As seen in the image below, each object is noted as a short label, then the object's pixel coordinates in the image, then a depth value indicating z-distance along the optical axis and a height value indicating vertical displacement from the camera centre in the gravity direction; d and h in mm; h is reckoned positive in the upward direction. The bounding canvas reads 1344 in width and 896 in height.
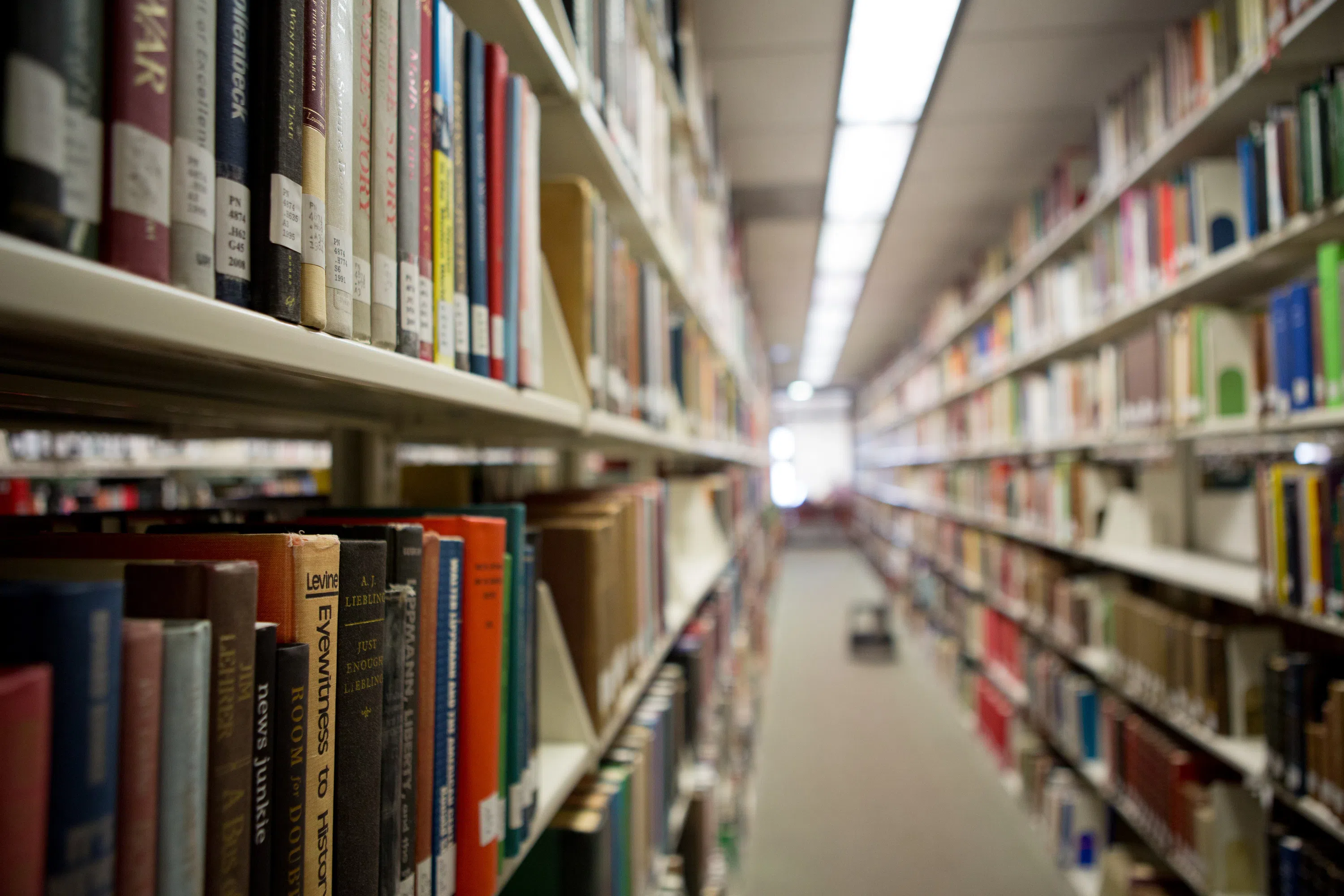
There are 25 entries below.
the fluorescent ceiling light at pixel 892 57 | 2227 +1406
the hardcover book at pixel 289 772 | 387 -157
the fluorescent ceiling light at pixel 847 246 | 4316 +1446
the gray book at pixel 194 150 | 337 +154
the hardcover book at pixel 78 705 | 274 -87
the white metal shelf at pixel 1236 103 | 1459 +879
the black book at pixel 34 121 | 261 +132
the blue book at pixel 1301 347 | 1508 +251
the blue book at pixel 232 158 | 361 +160
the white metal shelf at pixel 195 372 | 282 +72
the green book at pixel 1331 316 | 1427 +297
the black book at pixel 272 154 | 382 +171
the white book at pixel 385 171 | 500 +212
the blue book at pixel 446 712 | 552 -180
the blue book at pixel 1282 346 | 1569 +262
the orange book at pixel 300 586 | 402 -61
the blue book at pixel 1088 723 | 2660 -921
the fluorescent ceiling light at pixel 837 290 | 5547 +1461
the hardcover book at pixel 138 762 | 302 -118
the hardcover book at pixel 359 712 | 442 -145
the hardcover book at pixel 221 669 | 342 -91
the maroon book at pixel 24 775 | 252 -104
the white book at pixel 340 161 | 440 +194
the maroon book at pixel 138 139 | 306 +146
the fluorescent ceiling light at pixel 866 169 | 3090 +1430
